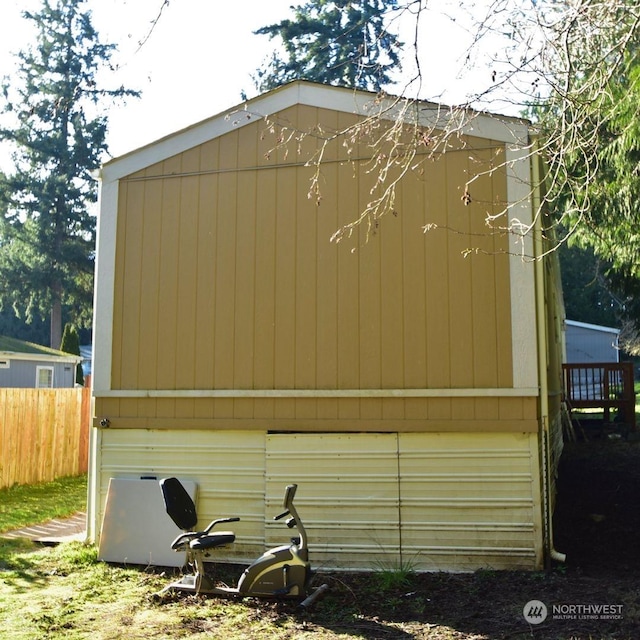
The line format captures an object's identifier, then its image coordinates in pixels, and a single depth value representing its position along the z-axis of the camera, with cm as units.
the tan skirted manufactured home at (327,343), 596
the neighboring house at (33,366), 1761
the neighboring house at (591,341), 2895
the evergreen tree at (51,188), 2675
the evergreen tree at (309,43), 2117
